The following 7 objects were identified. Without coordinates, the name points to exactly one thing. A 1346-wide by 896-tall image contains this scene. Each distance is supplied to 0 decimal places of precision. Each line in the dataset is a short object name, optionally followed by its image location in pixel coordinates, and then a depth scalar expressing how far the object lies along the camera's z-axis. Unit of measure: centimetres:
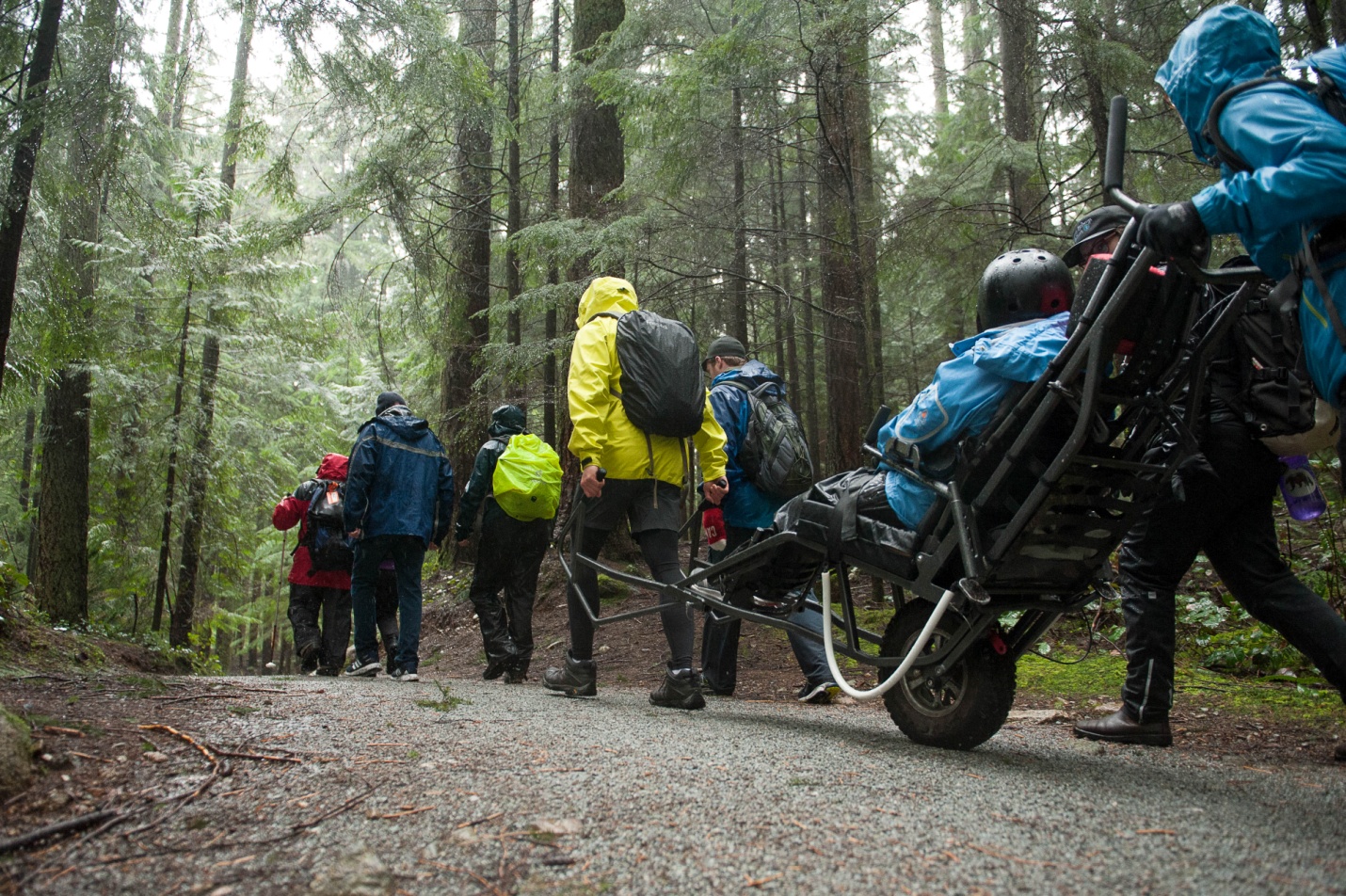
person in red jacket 802
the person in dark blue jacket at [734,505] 559
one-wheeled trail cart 278
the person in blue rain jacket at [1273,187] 226
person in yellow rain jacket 473
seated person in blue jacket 303
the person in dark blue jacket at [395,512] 668
